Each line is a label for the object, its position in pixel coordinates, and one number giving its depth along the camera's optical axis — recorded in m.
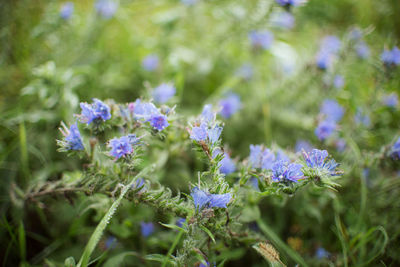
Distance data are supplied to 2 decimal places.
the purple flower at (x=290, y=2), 0.62
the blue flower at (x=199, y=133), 0.50
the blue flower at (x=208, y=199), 0.49
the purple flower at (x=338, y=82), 0.70
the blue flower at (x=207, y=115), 0.52
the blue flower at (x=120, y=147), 0.50
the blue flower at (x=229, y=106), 0.68
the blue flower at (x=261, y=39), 0.83
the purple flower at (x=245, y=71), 0.78
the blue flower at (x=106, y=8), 0.77
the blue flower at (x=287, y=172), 0.49
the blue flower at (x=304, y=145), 0.66
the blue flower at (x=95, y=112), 0.51
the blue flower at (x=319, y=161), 0.49
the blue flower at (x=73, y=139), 0.51
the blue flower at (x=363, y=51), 0.71
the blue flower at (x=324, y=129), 0.61
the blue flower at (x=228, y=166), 0.56
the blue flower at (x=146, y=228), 0.59
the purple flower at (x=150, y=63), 0.76
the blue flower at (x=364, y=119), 0.65
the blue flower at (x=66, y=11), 0.68
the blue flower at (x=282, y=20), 0.69
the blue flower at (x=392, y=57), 0.61
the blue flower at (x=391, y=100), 0.65
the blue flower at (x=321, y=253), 0.58
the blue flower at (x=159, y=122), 0.51
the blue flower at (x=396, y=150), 0.56
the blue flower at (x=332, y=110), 0.68
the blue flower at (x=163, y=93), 0.61
